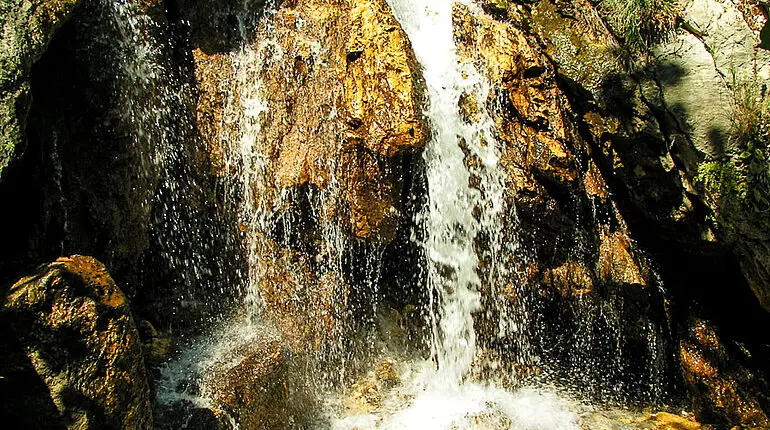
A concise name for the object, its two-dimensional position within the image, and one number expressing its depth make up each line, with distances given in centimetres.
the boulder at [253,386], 407
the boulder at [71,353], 296
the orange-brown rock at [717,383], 538
